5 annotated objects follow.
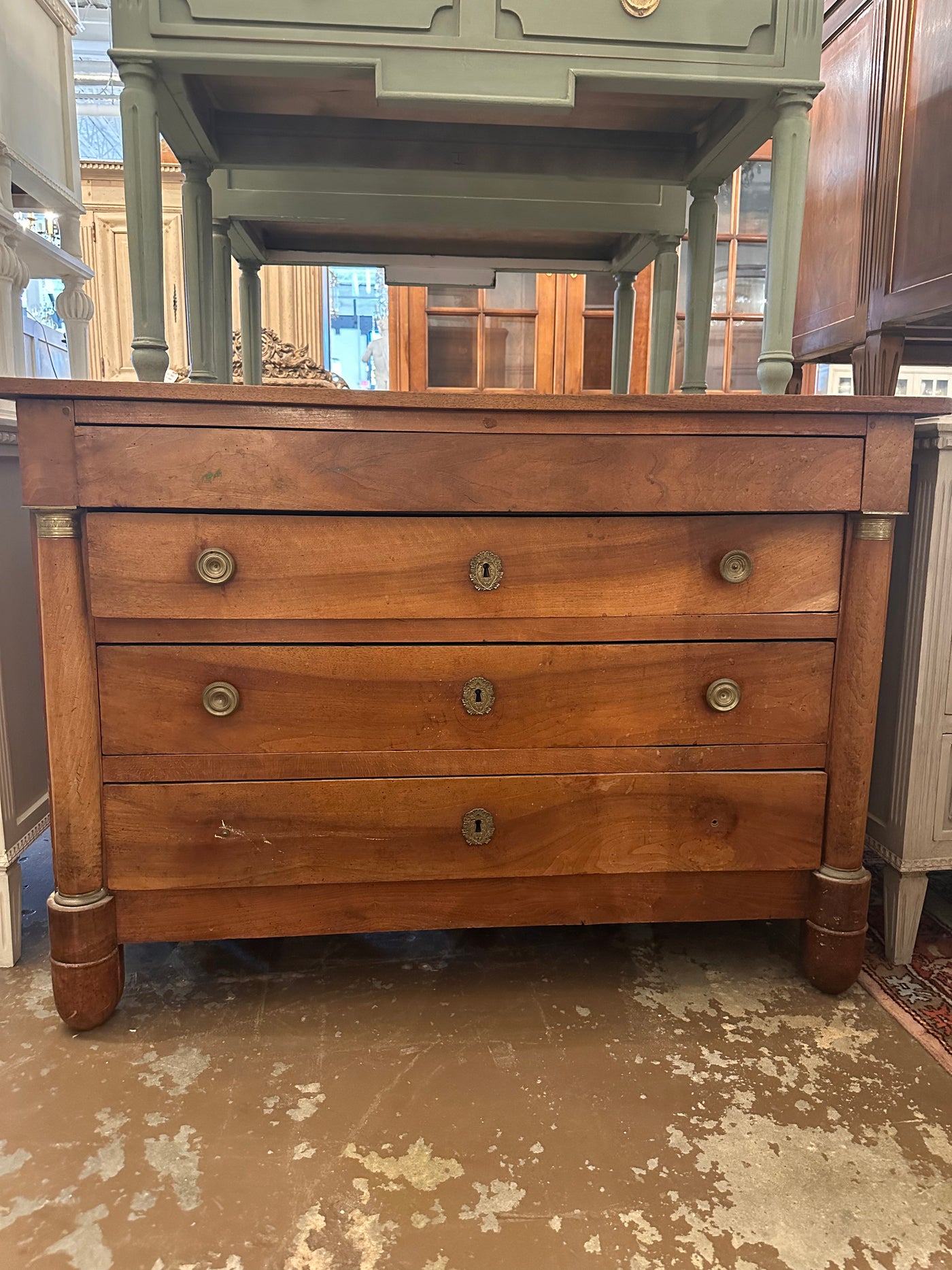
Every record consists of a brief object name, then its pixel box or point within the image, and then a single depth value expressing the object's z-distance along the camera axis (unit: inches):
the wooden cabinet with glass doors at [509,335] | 133.3
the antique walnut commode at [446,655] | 43.7
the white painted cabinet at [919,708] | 53.3
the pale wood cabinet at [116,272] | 156.8
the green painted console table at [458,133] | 45.8
